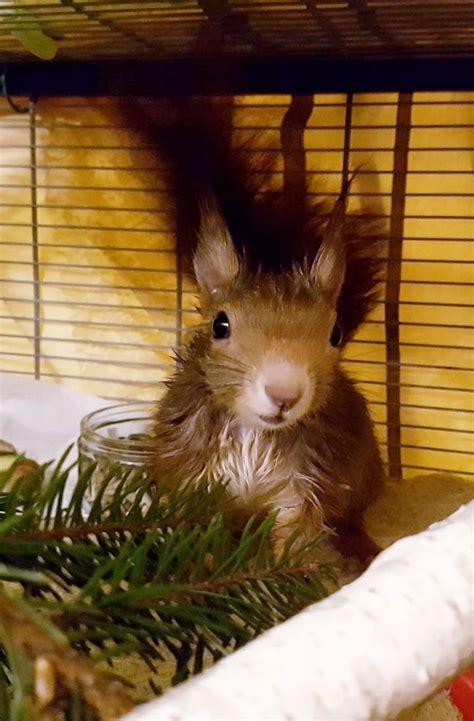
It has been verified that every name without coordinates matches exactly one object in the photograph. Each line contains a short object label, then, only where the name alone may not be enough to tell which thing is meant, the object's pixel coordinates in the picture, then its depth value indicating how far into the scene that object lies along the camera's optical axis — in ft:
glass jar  1.59
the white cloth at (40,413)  1.76
